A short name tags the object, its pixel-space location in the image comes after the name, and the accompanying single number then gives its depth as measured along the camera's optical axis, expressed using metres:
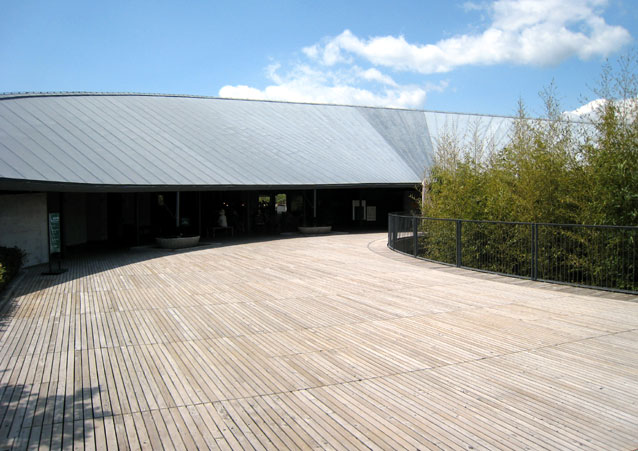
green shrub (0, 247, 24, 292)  8.80
